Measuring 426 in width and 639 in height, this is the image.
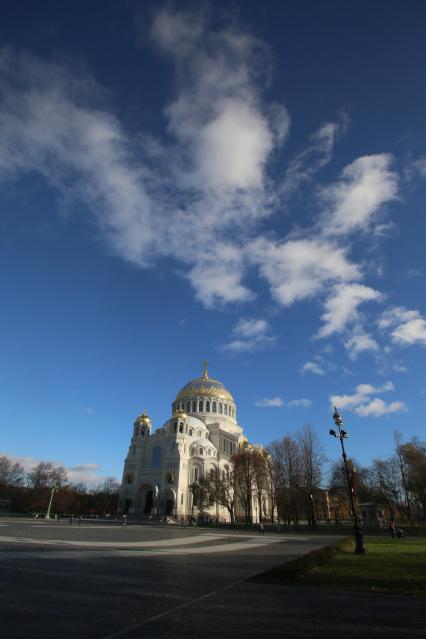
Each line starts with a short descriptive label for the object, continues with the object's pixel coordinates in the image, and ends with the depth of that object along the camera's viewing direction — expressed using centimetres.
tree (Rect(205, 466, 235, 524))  5222
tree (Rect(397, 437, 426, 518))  4697
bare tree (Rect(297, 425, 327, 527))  4647
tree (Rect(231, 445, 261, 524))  5116
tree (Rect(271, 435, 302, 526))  4725
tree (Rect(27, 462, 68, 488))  8925
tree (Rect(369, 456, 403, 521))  5188
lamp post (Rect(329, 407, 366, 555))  1655
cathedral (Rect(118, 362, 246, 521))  6056
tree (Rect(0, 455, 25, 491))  8531
